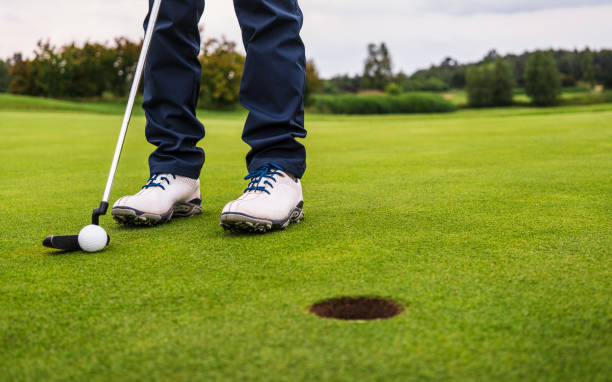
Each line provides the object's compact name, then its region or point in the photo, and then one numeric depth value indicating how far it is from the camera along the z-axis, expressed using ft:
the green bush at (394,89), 179.90
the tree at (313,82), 146.33
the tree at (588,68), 142.00
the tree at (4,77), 176.24
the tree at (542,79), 134.92
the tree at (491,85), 146.30
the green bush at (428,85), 169.68
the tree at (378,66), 229.04
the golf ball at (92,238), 5.65
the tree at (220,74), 133.69
